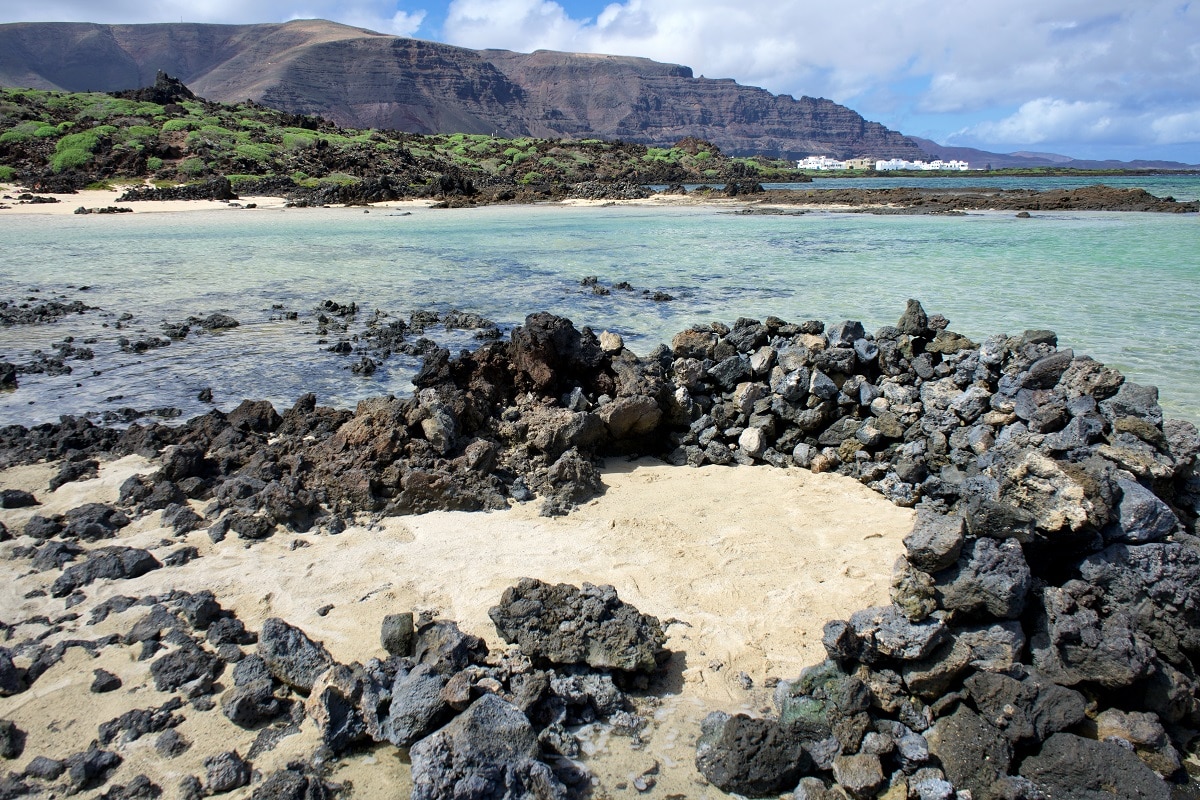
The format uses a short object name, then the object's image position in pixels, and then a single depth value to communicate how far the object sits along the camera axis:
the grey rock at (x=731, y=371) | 7.17
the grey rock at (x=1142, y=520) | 3.49
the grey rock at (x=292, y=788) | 2.87
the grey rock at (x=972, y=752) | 2.93
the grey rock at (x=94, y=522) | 4.89
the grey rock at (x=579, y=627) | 3.58
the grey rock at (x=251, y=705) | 3.27
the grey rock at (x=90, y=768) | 2.97
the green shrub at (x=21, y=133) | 38.69
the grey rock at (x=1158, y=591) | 3.37
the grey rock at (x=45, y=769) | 3.01
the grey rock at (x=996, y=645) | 3.26
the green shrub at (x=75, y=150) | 37.25
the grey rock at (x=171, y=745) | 3.12
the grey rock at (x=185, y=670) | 3.50
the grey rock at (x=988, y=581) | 3.29
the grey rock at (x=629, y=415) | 6.48
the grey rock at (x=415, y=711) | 3.08
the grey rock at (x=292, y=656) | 3.50
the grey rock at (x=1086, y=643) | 3.15
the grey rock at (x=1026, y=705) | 3.02
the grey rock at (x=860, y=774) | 2.97
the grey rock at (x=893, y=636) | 3.26
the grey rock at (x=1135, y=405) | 4.66
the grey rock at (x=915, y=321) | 7.08
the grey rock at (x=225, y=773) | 2.95
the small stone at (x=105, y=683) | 3.48
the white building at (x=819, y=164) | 159.30
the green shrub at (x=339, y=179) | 42.04
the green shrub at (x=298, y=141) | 47.06
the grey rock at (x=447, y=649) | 3.41
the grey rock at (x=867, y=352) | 7.02
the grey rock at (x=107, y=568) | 4.30
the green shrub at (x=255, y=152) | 42.84
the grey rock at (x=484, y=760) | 2.78
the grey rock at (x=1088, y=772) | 2.78
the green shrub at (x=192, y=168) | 39.03
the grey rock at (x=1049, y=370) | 5.44
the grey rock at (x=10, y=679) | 3.47
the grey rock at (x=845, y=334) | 7.22
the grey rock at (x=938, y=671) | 3.26
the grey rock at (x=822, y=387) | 6.57
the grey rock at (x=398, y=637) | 3.66
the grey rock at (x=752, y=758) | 3.01
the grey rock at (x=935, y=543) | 3.45
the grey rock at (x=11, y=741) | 3.13
